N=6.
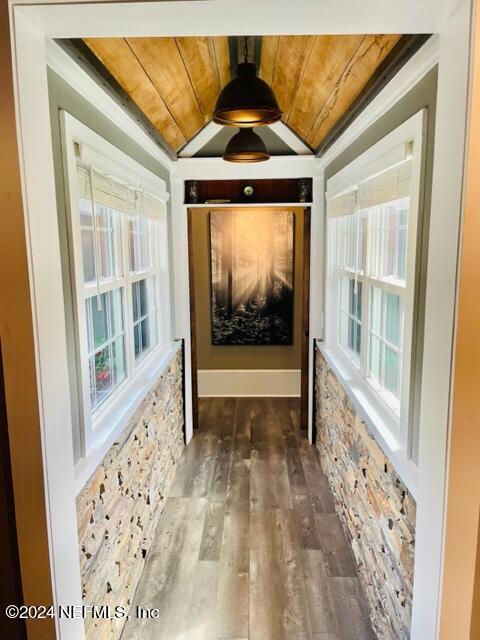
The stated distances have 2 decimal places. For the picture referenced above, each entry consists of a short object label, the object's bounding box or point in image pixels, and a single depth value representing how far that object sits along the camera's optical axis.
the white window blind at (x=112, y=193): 1.95
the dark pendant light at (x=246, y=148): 2.76
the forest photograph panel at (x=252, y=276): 5.26
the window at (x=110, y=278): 1.81
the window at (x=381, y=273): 1.81
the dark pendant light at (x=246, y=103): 1.97
